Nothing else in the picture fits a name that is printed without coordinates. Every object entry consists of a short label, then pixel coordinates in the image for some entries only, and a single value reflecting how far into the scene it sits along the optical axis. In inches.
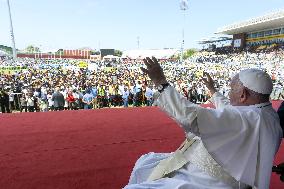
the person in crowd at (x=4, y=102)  398.7
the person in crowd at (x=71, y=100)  420.2
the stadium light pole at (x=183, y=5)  1237.7
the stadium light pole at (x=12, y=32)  880.4
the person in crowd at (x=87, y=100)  419.8
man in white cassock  60.9
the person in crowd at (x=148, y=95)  455.3
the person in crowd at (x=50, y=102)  408.8
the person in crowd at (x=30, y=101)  403.2
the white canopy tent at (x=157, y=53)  2506.3
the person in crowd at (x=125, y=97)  455.5
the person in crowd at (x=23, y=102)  410.0
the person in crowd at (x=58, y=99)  396.8
